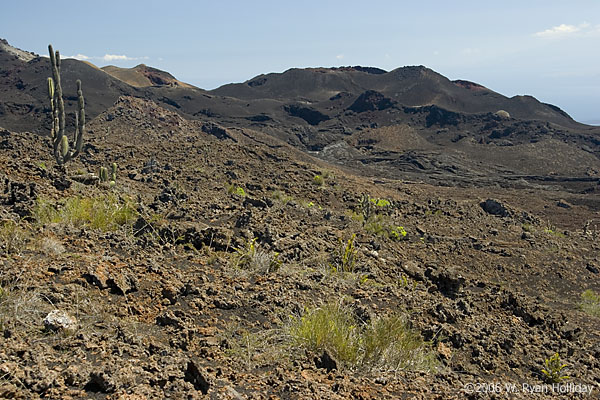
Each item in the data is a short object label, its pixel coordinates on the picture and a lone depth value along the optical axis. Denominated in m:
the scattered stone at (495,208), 17.22
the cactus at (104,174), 9.39
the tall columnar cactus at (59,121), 8.88
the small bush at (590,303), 8.10
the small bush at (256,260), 5.18
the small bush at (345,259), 5.86
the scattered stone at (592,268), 11.19
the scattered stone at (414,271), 6.35
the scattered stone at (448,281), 6.09
